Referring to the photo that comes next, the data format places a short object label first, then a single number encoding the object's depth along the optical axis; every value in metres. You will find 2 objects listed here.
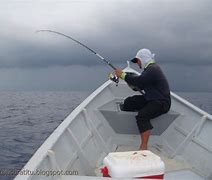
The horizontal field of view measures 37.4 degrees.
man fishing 6.61
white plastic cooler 3.70
